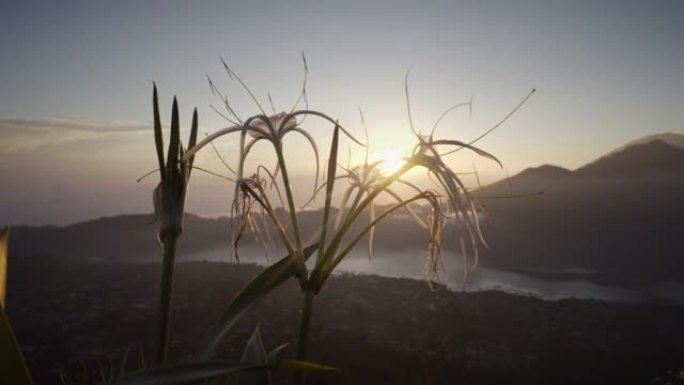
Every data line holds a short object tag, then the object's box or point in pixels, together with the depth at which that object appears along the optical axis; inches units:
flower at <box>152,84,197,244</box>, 16.4
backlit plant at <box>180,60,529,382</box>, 14.9
